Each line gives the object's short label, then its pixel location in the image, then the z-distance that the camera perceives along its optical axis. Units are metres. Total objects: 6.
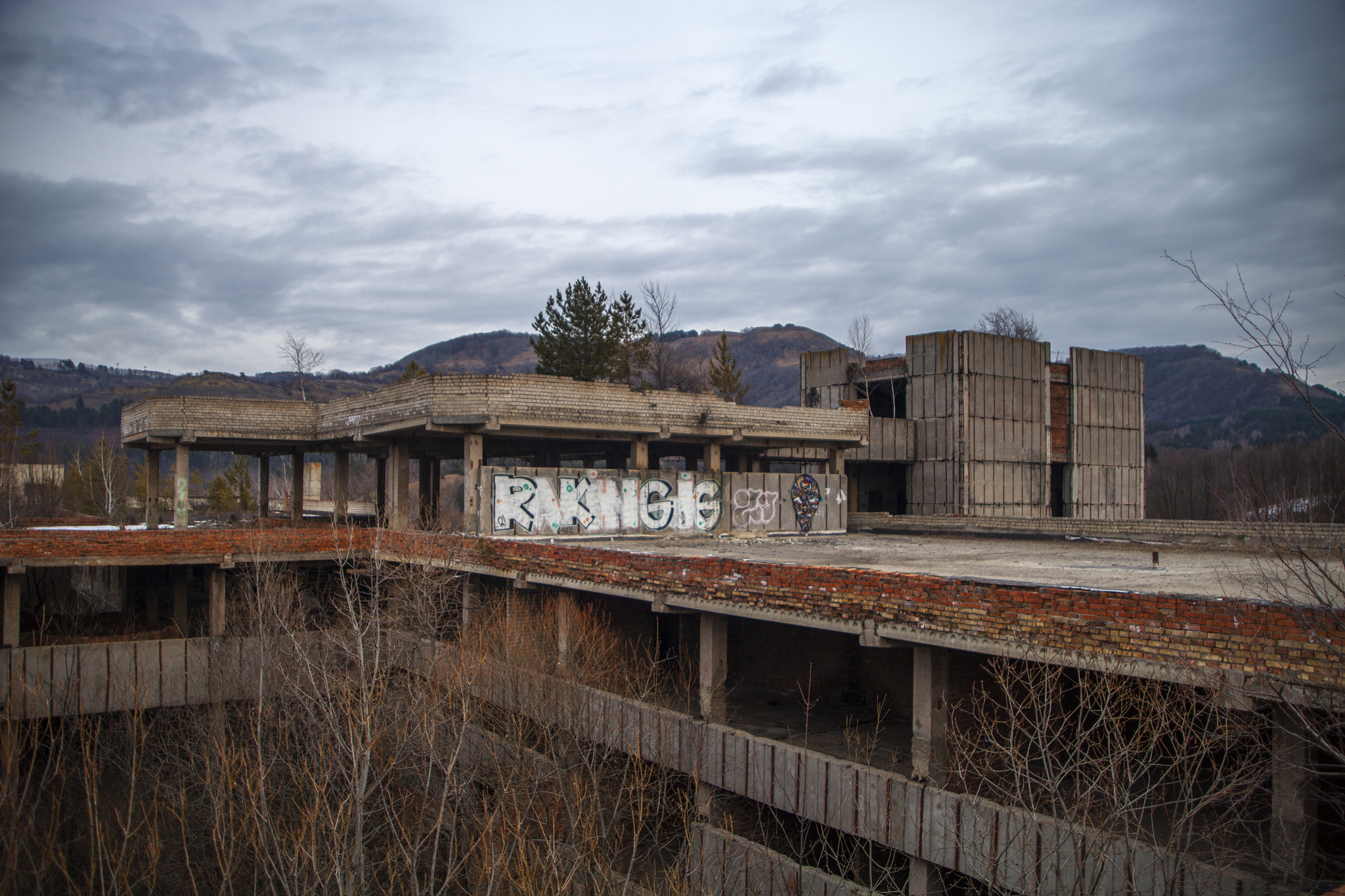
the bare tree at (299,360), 67.19
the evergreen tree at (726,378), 69.75
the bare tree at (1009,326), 83.25
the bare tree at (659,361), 68.44
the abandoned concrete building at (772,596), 11.05
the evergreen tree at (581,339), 62.19
